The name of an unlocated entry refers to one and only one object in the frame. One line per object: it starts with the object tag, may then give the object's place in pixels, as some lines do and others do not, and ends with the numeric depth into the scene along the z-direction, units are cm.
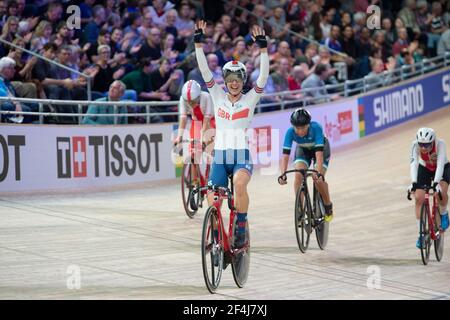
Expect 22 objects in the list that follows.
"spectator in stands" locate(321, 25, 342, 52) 1872
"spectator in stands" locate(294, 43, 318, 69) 1775
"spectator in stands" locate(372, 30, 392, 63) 1977
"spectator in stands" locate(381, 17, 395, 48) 2018
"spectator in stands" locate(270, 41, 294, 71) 1694
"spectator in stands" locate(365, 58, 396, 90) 1878
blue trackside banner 1883
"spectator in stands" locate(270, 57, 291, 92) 1667
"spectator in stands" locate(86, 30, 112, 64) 1415
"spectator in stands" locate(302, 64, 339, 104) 1719
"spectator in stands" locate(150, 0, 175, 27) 1582
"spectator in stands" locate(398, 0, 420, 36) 2112
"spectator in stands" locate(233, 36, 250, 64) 1620
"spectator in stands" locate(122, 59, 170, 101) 1442
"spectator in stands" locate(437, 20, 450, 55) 2094
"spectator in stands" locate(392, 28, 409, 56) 2022
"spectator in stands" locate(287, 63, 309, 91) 1711
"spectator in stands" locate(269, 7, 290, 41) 1820
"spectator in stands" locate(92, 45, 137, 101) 1388
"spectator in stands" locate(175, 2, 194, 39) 1605
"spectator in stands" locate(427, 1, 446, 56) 2112
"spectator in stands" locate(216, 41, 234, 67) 1609
